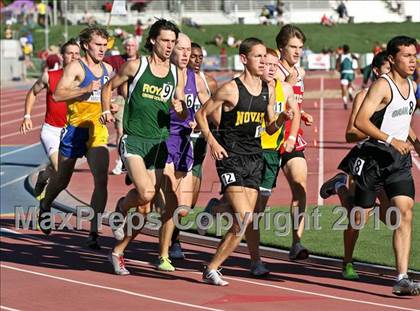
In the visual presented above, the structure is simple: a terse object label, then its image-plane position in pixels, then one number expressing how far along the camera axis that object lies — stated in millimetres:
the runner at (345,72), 39312
